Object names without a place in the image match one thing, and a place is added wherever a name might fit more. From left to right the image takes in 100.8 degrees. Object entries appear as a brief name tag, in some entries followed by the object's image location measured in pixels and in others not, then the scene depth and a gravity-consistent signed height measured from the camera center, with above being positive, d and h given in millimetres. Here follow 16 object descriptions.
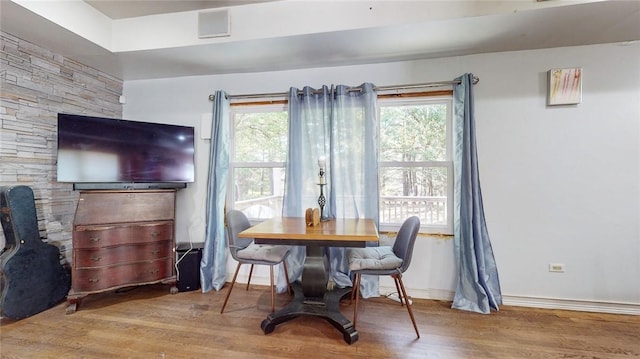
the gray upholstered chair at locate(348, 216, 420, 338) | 1963 -582
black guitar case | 2055 -648
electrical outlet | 2352 -716
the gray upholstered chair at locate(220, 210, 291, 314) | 2188 -575
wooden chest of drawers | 2252 -527
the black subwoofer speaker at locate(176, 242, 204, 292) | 2658 -852
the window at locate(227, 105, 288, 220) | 2887 +279
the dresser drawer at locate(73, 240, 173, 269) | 2252 -645
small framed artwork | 2297 +882
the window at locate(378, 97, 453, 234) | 2590 +222
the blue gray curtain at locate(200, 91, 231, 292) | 2764 -164
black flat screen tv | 2318 +280
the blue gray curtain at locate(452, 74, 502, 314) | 2334 -351
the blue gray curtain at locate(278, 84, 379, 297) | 2564 +284
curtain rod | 2467 +955
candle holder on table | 2369 -60
